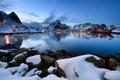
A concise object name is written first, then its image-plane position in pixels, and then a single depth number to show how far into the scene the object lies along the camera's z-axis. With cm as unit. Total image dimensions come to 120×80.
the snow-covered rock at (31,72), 532
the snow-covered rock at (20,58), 700
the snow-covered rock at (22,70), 529
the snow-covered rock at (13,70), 536
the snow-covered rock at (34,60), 658
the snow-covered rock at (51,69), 571
